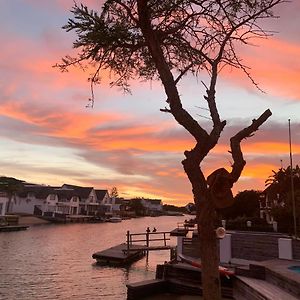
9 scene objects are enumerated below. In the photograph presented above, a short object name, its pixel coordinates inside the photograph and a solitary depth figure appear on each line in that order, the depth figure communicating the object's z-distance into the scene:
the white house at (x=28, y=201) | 111.75
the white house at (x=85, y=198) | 129.25
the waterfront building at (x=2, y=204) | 79.04
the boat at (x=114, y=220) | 121.06
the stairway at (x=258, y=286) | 11.81
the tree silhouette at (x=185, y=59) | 5.31
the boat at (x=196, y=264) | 16.22
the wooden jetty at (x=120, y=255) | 33.12
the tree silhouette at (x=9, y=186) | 104.88
